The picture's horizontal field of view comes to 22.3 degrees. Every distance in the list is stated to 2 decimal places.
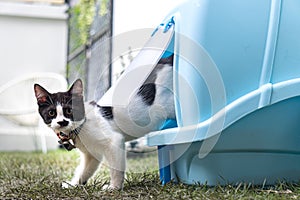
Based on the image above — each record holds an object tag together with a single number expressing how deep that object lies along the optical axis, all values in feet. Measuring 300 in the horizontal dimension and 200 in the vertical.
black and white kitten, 5.86
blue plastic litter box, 5.49
